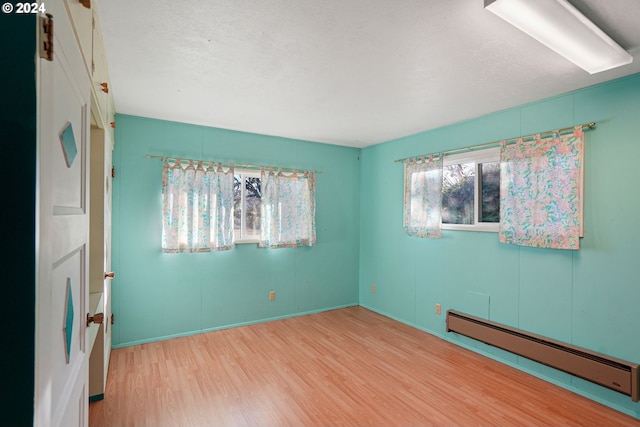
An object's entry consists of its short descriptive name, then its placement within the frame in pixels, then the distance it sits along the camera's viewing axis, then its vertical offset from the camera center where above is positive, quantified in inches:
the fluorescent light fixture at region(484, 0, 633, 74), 57.7 +37.5
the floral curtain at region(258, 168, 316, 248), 161.3 +1.9
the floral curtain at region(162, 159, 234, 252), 136.6 +2.5
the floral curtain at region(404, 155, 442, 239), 143.7 +7.9
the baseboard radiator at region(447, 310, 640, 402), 86.8 -44.7
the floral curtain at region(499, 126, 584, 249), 101.7 +7.8
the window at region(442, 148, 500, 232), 127.6 +9.8
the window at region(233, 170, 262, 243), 158.4 +3.8
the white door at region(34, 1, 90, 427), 26.1 -2.2
